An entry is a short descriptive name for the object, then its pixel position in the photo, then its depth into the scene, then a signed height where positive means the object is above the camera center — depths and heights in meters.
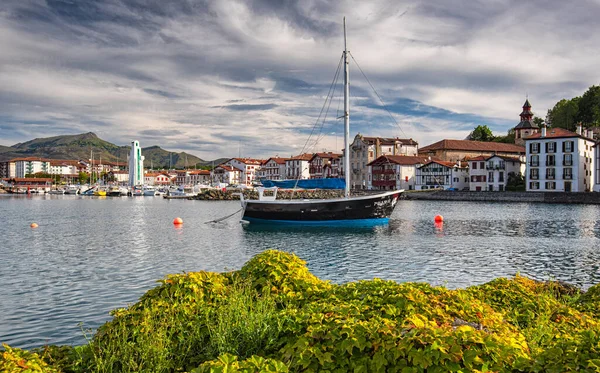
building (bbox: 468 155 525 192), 101.75 +2.39
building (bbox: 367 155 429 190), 117.44 +2.59
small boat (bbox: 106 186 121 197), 151.61 -4.47
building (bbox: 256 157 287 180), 177.70 +5.06
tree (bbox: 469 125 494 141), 156.00 +16.47
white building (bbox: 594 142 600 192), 84.19 +2.84
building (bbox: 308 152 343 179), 143.59 +5.05
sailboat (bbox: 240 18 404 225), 41.84 -2.64
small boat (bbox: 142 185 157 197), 151.12 -4.05
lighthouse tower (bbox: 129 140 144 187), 171.50 +6.28
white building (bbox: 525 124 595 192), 88.19 +3.98
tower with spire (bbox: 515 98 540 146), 135.88 +16.78
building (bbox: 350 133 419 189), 132.62 +9.07
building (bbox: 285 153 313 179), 166.68 +5.92
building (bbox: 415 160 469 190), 111.56 +1.49
